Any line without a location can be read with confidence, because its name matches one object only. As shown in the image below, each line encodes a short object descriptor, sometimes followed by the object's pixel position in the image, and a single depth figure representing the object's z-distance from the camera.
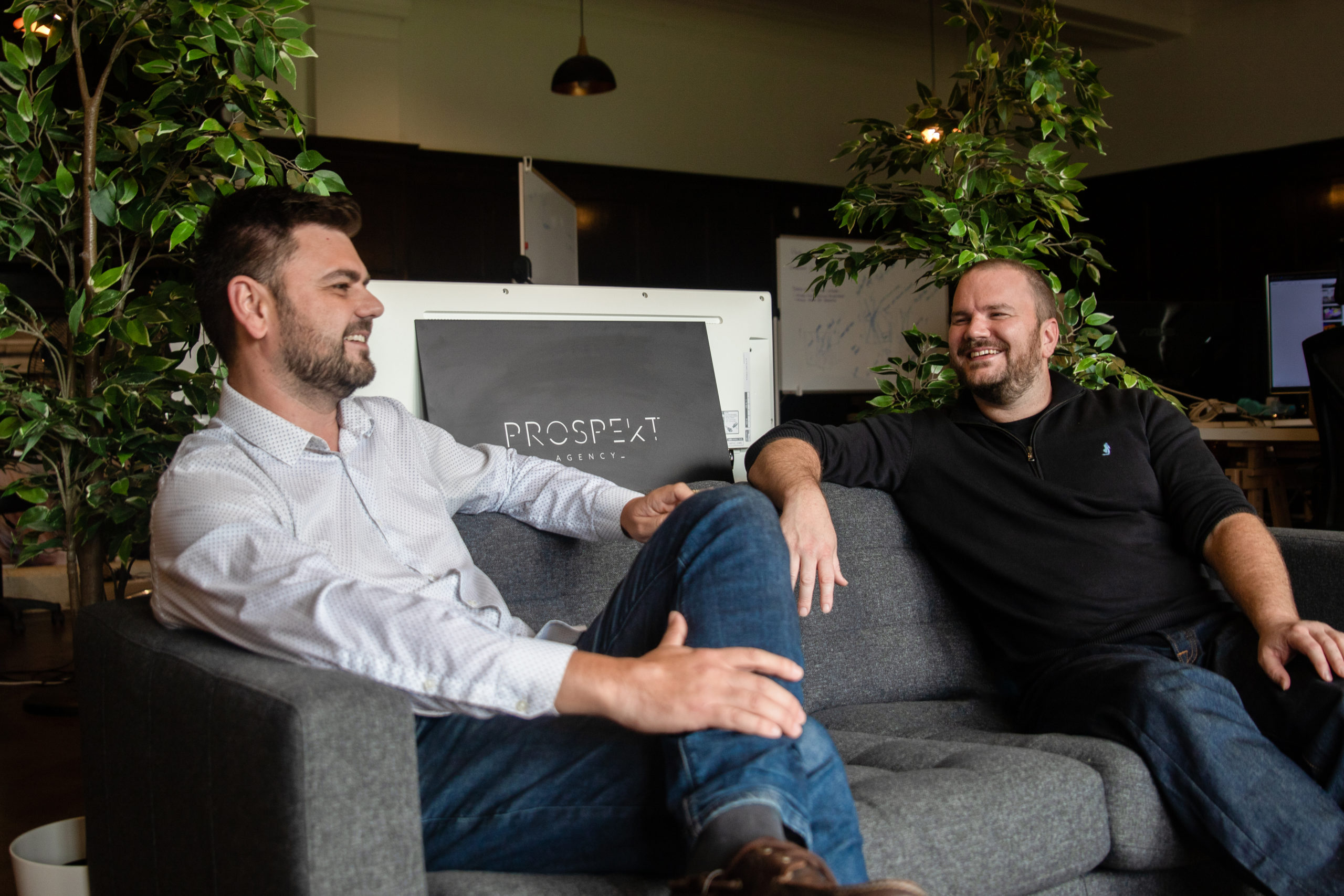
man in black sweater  1.45
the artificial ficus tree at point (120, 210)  1.69
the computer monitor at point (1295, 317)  4.21
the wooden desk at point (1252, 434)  3.85
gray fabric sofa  0.99
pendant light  5.55
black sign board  2.12
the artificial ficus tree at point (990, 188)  2.54
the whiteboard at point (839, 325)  7.39
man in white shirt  1.07
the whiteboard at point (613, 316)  2.09
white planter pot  1.56
